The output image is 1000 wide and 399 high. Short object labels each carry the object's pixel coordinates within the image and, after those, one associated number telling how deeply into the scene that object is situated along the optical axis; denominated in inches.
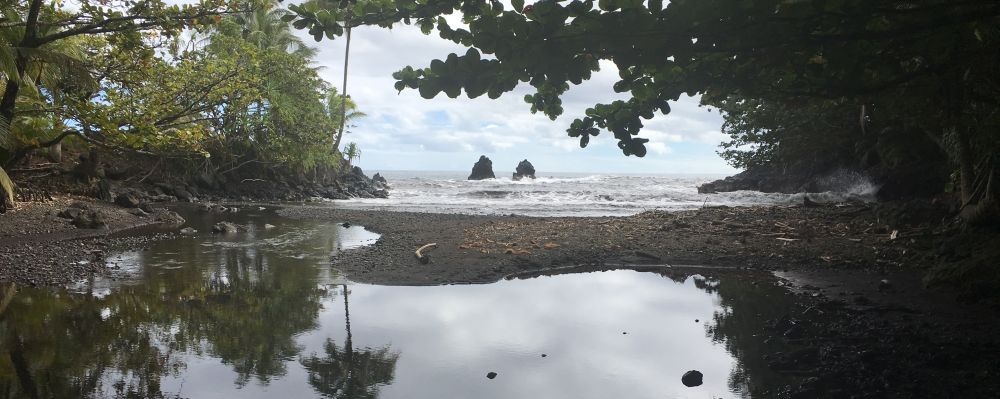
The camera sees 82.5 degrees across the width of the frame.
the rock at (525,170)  2598.4
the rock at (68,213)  530.6
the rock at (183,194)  947.3
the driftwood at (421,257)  368.6
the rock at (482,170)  2477.4
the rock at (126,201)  679.8
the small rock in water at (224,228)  552.2
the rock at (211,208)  805.9
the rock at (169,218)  627.4
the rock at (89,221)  522.0
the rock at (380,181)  1560.0
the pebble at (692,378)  175.8
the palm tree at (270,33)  1283.2
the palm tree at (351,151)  1465.3
